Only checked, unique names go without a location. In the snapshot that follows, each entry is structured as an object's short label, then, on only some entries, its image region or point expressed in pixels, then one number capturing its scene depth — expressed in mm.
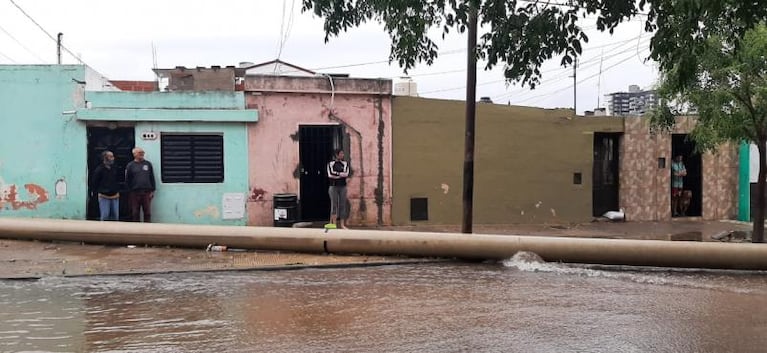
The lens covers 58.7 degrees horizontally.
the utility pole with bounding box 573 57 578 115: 33438
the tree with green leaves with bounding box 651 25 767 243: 9883
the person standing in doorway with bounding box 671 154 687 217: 16141
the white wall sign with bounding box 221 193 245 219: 13672
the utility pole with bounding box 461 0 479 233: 10836
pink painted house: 13758
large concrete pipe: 8914
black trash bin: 13227
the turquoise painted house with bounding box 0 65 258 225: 13016
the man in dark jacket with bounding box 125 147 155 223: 12859
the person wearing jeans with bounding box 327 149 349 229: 12883
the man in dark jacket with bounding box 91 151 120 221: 12462
